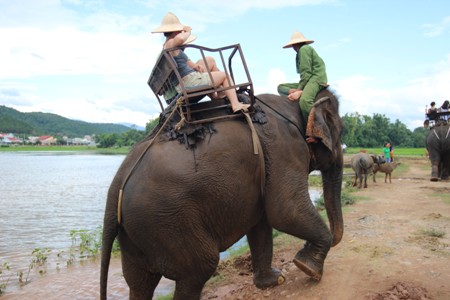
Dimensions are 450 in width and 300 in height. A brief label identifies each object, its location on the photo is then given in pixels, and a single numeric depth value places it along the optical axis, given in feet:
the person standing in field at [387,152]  68.39
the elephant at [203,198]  12.31
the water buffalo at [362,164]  53.21
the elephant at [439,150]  53.11
